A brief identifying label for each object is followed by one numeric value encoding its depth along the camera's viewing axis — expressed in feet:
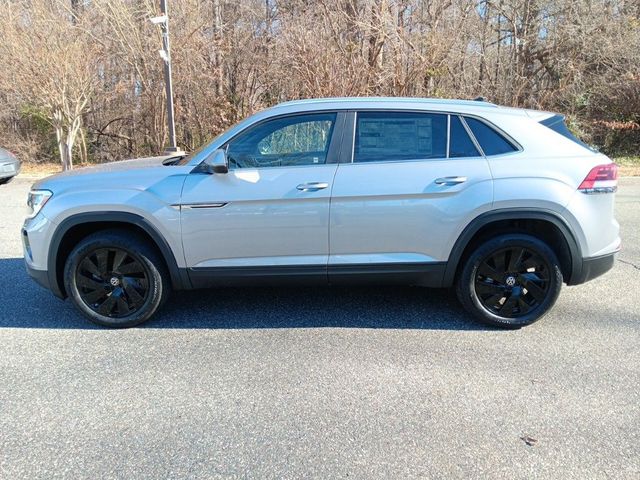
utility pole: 35.26
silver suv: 12.46
